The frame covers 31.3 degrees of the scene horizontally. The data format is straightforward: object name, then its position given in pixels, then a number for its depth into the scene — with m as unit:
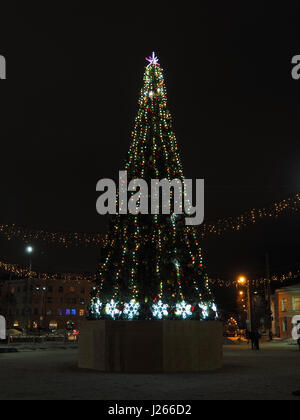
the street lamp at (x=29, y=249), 39.58
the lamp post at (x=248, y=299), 45.42
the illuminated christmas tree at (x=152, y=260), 17.05
